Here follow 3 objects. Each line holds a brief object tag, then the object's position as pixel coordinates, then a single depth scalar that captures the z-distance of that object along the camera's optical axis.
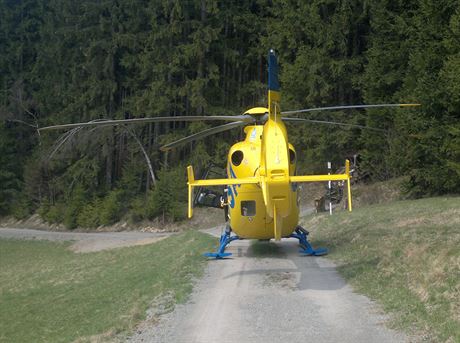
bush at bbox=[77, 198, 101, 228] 39.78
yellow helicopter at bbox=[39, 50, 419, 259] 8.98
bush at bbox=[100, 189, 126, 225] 39.47
